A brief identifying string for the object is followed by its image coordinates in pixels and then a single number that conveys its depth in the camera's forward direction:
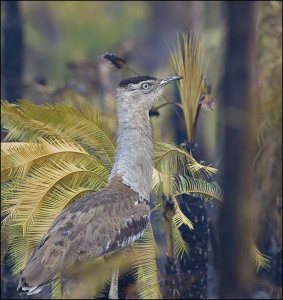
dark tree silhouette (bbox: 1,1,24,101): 41.37
